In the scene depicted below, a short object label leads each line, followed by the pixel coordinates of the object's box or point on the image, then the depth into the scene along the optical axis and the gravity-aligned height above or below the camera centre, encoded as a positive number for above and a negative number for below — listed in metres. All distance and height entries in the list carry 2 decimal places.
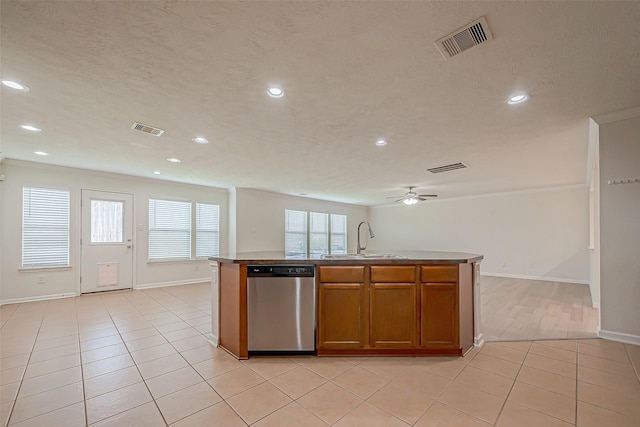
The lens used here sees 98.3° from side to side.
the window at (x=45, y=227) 4.80 -0.20
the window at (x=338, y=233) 10.16 -0.64
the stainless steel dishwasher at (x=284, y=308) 2.61 -0.87
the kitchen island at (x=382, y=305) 2.59 -0.85
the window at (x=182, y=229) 6.28 -0.32
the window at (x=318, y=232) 9.35 -0.55
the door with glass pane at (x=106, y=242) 5.39 -0.52
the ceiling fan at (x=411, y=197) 7.08 +0.48
